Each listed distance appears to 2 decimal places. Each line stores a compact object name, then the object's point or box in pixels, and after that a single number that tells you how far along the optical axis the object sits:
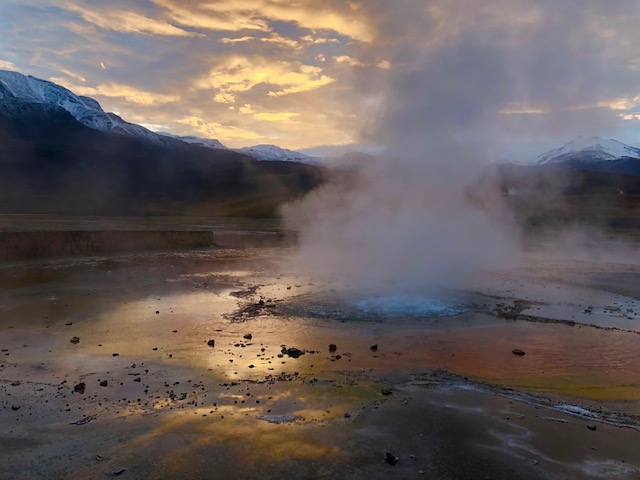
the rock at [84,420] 5.26
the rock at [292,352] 7.78
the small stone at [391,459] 4.52
